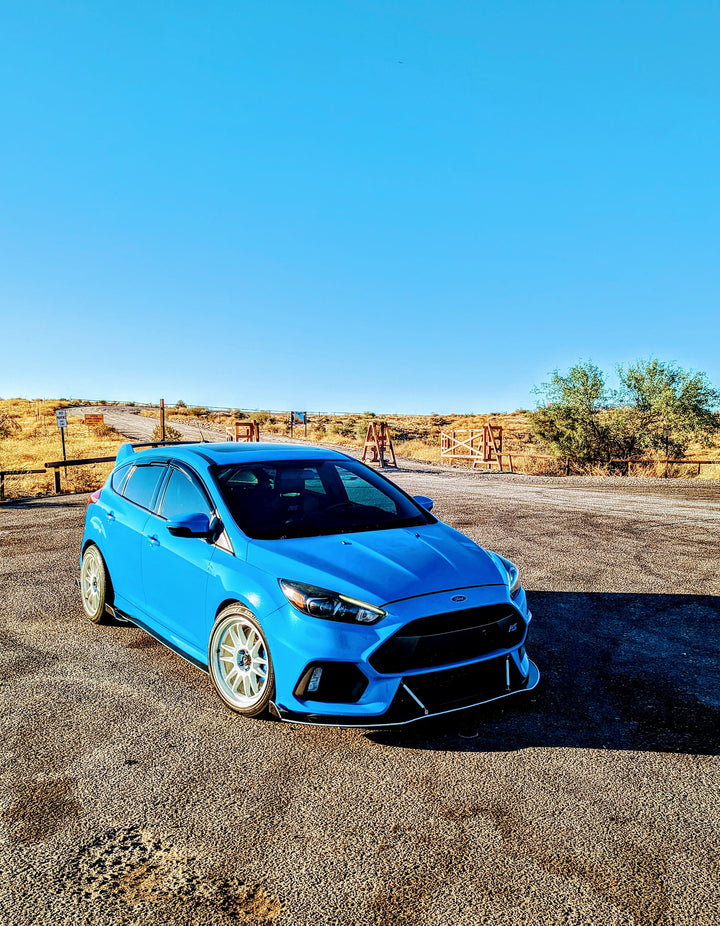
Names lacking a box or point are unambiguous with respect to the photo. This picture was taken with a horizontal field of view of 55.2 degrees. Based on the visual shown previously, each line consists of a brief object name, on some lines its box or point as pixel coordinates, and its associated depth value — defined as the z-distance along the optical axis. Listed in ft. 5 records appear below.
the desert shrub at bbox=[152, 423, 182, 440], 143.33
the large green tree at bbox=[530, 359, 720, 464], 79.51
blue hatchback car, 11.91
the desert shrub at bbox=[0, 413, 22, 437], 141.86
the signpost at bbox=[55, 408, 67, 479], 62.16
